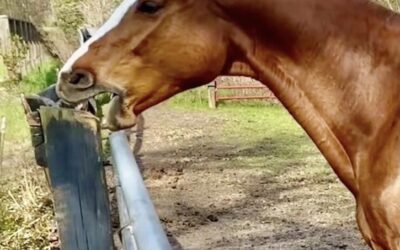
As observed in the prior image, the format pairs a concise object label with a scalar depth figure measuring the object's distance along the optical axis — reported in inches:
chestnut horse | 89.4
